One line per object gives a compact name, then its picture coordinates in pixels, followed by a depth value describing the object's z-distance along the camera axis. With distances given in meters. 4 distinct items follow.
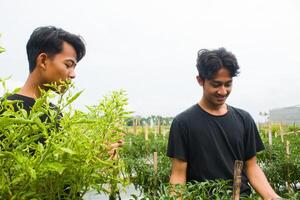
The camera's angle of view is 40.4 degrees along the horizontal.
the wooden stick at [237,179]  1.07
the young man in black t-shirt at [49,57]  1.18
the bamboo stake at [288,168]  4.57
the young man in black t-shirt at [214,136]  2.16
